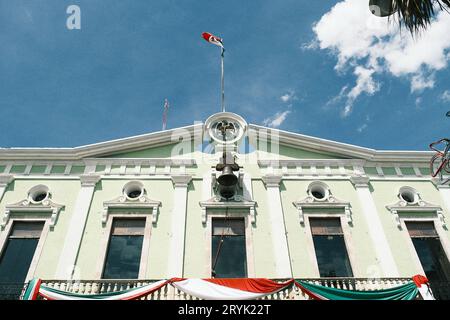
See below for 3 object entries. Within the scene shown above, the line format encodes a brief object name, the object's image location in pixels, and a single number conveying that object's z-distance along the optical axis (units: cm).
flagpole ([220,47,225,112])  1724
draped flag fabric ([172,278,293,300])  1051
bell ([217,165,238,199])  1352
